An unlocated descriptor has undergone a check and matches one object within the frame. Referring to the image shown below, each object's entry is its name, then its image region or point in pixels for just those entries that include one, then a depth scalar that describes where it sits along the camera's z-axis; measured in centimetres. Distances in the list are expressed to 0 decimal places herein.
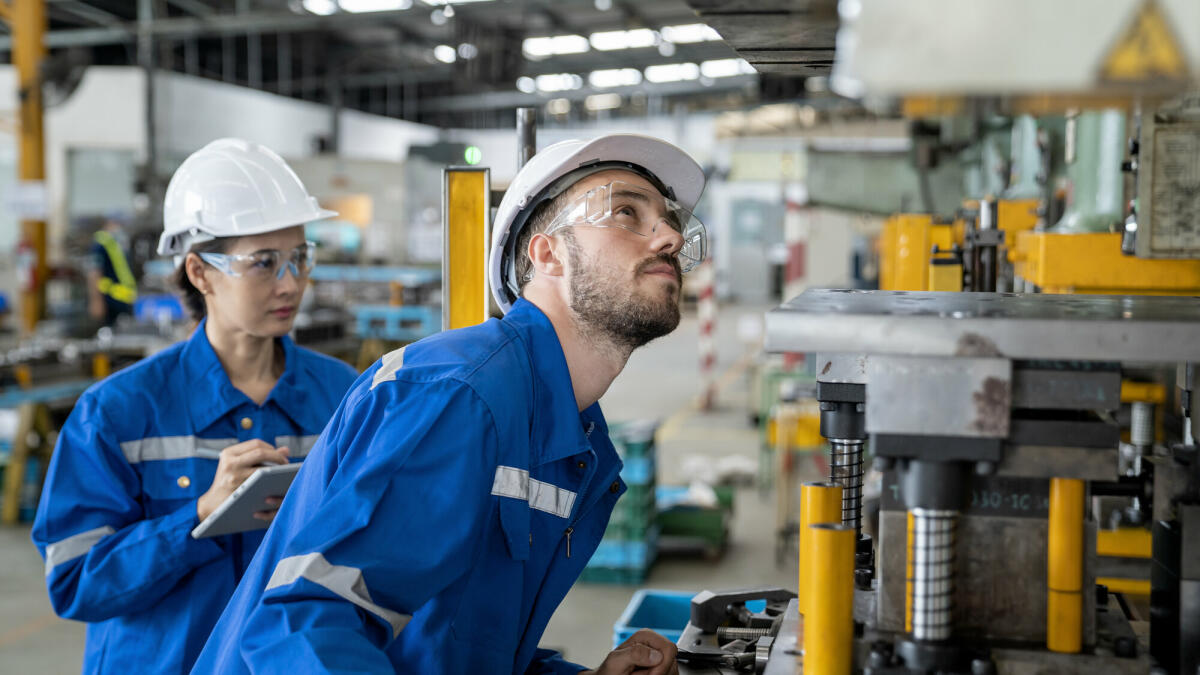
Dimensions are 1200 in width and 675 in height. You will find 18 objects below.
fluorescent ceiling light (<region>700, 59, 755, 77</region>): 1848
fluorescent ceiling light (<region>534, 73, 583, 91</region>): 1911
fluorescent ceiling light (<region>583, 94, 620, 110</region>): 2155
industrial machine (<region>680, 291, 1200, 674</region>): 105
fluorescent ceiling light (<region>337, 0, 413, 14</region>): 1180
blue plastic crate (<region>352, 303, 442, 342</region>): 965
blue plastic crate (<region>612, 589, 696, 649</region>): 287
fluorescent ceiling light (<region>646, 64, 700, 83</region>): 1867
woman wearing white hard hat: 202
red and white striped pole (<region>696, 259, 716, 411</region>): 980
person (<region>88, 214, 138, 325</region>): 1010
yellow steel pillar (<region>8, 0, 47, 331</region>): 927
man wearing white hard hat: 127
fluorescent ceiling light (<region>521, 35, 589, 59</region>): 1633
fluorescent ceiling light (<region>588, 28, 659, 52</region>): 1620
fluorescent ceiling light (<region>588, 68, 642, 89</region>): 1902
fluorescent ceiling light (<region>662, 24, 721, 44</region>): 1519
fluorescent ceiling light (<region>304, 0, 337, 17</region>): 1257
